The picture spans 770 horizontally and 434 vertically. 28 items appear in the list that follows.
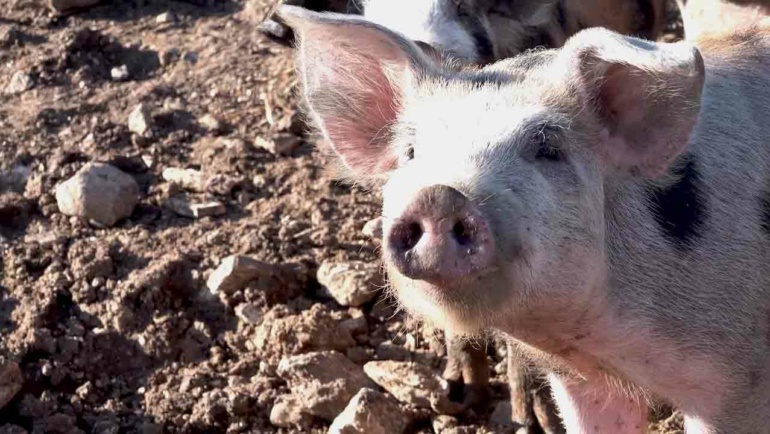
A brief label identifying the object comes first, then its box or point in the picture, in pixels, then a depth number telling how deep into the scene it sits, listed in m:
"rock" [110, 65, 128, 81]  5.54
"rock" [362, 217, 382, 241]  4.59
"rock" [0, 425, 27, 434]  4.01
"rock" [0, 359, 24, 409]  4.07
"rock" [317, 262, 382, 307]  4.38
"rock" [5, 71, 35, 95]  5.49
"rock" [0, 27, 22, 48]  5.74
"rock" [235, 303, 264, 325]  4.37
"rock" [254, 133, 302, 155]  5.09
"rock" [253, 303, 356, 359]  4.28
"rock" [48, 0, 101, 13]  5.85
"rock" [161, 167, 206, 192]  4.91
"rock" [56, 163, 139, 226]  4.71
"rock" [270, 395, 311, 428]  4.03
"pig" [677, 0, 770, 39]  4.66
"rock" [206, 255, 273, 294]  4.40
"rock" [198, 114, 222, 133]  5.21
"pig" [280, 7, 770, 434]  2.70
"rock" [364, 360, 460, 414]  4.11
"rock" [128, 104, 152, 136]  5.14
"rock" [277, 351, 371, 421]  4.03
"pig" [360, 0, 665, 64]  4.49
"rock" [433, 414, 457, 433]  4.04
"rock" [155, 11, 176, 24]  5.87
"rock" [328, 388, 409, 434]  3.85
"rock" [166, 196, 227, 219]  4.77
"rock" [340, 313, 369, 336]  4.34
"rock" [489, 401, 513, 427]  4.08
